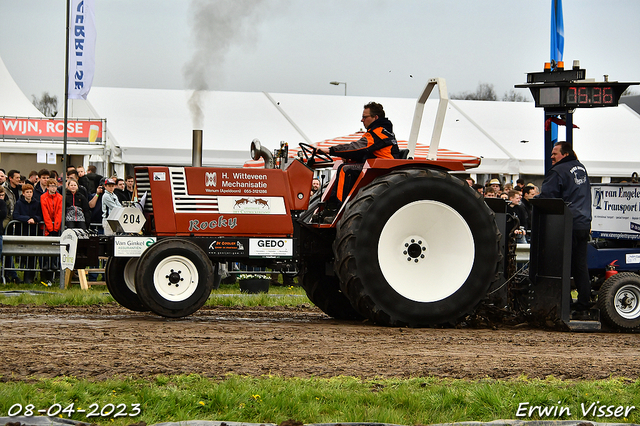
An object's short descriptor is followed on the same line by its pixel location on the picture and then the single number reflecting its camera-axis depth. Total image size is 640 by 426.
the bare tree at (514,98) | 52.64
